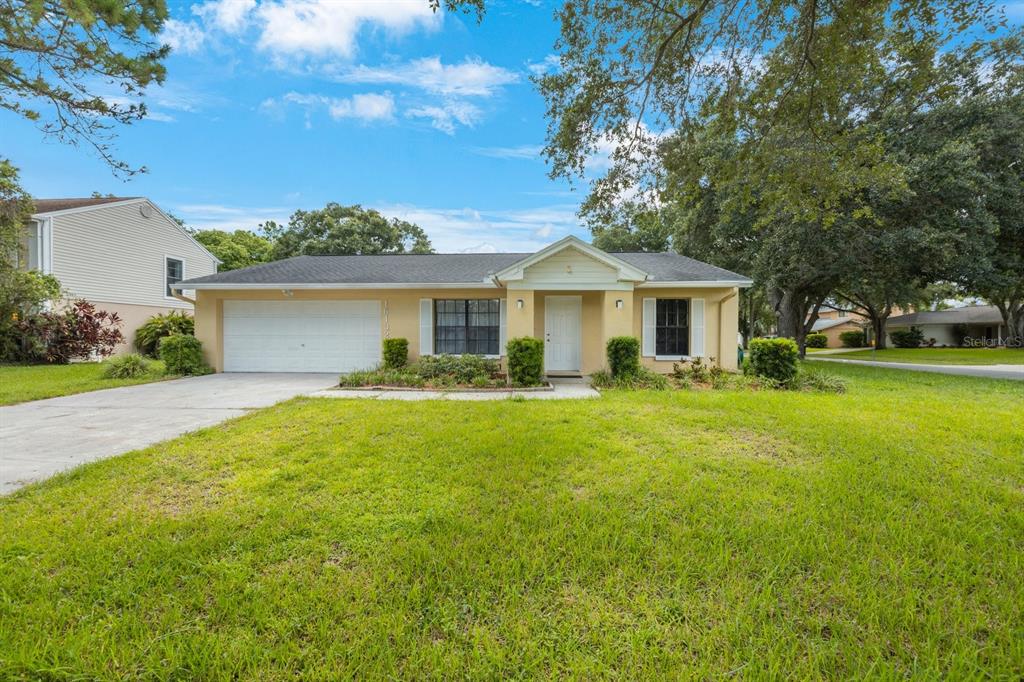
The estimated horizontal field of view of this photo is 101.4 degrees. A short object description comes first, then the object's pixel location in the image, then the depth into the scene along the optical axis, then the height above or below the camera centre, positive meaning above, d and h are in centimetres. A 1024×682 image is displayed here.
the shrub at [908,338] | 3534 +20
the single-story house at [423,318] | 1139 +68
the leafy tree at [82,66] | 390 +287
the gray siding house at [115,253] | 1390 +342
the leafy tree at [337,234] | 2697 +723
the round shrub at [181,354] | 1087 -28
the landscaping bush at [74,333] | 1303 +34
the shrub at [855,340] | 3925 +6
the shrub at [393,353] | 1088 -27
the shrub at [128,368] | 1014 -60
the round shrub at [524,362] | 928 -45
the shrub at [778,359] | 929 -40
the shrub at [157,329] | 1541 +51
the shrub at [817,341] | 4017 -3
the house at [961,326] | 3578 +126
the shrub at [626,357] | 945 -35
